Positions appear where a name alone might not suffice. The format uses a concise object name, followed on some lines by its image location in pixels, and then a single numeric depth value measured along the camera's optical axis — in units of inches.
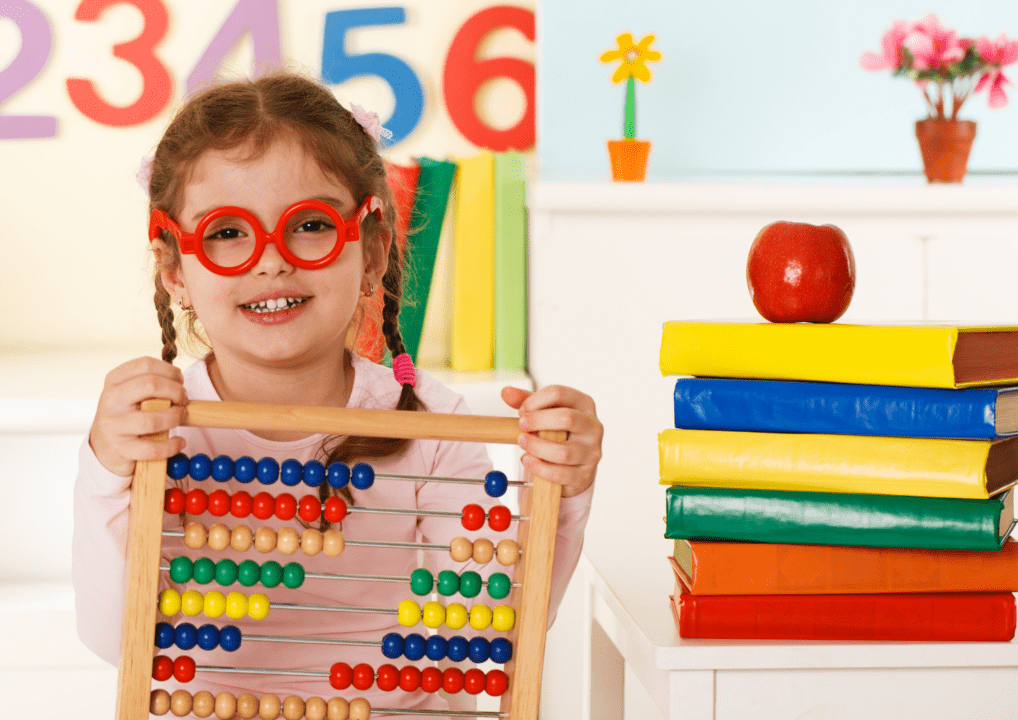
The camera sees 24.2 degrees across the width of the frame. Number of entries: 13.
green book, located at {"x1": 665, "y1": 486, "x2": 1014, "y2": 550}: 56.4
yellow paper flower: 81.8
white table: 56.4
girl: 61.6
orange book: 56.9
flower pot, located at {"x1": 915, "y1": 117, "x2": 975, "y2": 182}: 82.0
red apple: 58.1
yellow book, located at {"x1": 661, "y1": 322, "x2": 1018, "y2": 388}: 56.0
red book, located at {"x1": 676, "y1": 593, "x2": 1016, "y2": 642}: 57.0
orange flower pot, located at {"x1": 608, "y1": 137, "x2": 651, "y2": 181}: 80.6
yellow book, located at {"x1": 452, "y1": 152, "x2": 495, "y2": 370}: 86.4
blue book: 56.1
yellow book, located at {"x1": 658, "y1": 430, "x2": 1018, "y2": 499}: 56.3
